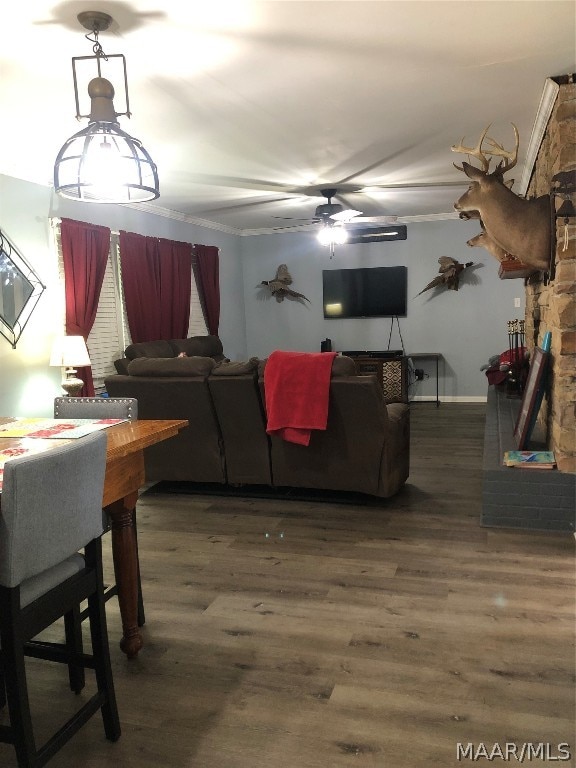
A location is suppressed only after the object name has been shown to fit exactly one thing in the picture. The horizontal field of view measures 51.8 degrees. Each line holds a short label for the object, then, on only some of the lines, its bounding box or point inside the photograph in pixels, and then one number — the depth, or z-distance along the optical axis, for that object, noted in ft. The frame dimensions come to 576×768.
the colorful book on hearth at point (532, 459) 11.21
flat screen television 27.40
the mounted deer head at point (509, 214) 11.58
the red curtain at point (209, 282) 25.22
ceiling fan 19.76
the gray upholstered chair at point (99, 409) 8.76
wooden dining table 7.39
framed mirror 15.58
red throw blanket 12.59
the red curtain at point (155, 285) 20.63
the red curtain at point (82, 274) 17.57
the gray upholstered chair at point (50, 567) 5.11
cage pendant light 7.87
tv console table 25.03
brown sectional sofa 12.71
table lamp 15.96
